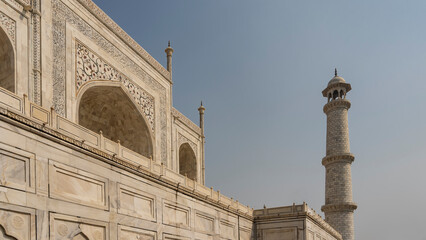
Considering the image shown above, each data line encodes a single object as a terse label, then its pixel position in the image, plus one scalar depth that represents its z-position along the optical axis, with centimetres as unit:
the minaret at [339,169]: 2883
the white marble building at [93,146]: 804
